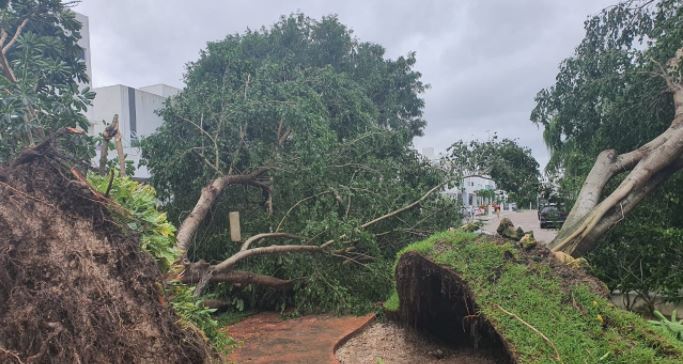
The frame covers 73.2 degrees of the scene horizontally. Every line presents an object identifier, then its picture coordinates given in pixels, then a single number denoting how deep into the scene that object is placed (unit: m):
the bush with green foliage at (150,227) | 3.02
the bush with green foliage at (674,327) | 4.37
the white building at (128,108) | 16.86
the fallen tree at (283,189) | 6.83
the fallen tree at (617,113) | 5.79
